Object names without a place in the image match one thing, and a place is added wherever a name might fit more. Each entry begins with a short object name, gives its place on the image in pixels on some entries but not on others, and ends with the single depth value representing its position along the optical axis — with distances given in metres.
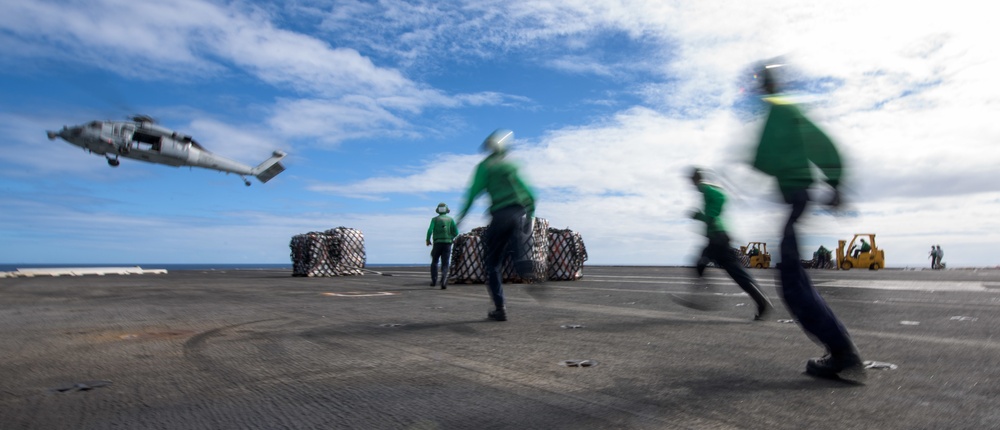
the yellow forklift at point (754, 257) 37.47
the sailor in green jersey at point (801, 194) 3.23
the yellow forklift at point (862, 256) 32.38
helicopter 31.70
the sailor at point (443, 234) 13.41
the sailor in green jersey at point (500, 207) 6.09
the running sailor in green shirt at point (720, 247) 6.09
